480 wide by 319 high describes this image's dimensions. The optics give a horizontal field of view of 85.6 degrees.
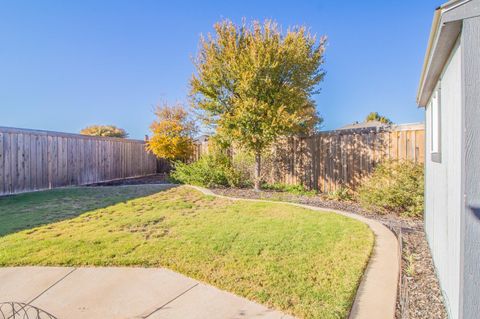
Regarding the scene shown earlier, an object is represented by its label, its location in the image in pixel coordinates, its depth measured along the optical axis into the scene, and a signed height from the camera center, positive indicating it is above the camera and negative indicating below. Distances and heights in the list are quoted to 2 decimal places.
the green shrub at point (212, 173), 8.88 -0.44
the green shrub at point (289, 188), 7.96 -0.93
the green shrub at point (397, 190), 5.35 -0.66
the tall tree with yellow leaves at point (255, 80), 7.21 +2.38
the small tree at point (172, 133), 11.82 +1.29
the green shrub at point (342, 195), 7.02 -0.97
